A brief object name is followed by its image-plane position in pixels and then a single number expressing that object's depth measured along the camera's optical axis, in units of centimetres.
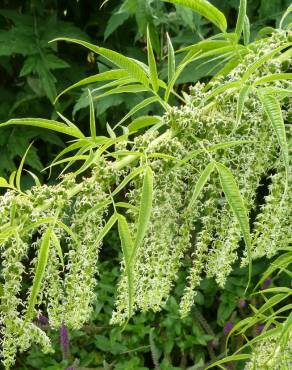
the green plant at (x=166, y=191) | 74
